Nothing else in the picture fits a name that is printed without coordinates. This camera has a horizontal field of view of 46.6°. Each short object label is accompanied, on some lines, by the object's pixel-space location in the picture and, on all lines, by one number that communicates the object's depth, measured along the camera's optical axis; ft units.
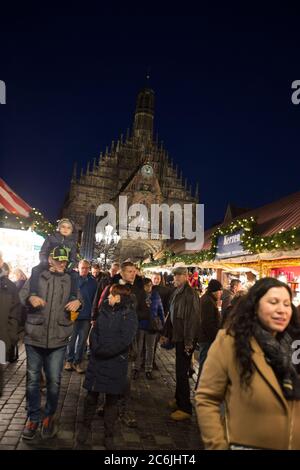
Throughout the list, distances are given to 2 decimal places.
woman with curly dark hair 6.23
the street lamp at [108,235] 61.45
